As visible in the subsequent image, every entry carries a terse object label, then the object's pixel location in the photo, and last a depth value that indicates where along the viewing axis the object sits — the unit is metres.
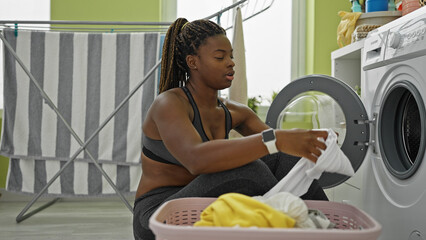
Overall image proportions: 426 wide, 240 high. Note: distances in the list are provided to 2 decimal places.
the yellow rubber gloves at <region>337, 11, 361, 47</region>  2.33
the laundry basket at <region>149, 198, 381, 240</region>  0.84
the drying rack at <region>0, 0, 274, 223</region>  2.39
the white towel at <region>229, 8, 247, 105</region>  2.27
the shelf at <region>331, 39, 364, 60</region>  2.10
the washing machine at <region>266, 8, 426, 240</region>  1.45
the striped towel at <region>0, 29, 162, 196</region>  2.51
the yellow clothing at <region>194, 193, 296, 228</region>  0.89
